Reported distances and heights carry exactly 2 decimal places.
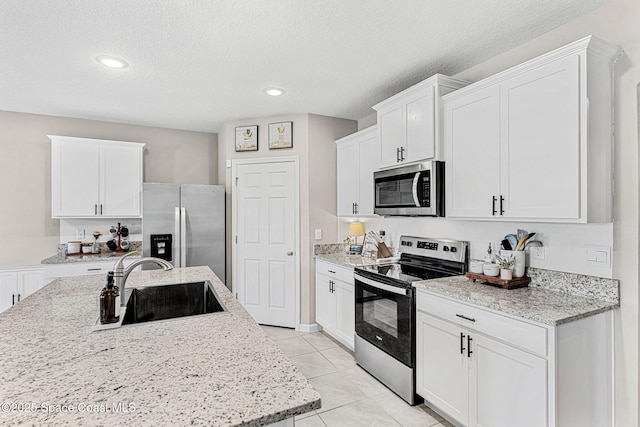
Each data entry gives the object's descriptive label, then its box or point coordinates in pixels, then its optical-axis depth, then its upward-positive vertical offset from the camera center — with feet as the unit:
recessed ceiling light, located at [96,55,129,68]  8.12 +3.96
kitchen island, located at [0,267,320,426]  2.59 -1.58
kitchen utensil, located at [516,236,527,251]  7.04 -0.65
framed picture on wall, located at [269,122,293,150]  12.96 +3.19
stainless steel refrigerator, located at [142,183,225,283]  12.13 -0.39
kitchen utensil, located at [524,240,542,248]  6.99 -0.67
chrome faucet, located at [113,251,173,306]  5.20 -0.98
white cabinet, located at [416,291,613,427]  5.10 -2.75
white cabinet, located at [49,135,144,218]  12.12 +1.44
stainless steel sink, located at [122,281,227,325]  6.44 -1.83
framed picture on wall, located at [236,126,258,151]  13.37 +3.16
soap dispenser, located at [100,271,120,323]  4.48 -1.24
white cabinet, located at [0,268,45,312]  10.91 -2.35
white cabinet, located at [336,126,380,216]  11.07 +1.58
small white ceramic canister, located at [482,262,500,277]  7.11 -1.25
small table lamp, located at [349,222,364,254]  12.49 -0.73
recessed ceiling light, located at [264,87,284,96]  10.25 +4.00
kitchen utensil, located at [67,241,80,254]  12.39 -1.25
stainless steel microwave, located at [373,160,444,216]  8.20 +0.65
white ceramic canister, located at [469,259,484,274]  7.42 -1.23
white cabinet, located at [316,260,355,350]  10.36 -3.03
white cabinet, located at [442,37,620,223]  5.57 +1.45
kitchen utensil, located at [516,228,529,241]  7.13 -0.45
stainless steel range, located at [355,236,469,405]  7.66 -2.43
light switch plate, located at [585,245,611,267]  5.98 -0.80
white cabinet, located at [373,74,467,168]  8.18 +2.53
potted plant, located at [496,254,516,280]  6.83 -1.15
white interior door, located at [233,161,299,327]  12.95 -1.08
